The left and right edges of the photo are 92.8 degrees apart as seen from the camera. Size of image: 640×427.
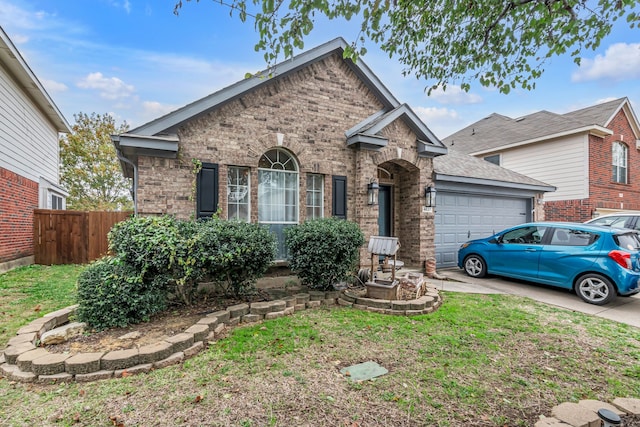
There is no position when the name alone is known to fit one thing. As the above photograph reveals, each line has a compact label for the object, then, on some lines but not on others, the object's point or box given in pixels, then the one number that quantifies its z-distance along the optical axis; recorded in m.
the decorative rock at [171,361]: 3.38
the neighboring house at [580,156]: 13.08
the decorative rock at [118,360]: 3.23
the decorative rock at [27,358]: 3.19
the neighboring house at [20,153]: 8.46
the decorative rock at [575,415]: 2.44
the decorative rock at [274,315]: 5.02
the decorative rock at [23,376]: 3.09
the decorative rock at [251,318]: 4.86
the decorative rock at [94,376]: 3.11
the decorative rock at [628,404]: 2.67
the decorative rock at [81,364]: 3.15
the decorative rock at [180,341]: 3.61
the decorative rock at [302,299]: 5.61
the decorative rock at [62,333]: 3.68
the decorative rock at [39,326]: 3.91
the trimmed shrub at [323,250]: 5.80
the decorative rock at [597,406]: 2.65
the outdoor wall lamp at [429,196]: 8.50
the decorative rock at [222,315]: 4.55
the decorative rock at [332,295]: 5.94
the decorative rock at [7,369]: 3.19
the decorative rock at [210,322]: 4.23
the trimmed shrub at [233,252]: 4.75
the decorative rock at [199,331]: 3.90
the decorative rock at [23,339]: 3.64
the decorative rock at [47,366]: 3.13
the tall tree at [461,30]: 3.74
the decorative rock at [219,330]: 4.25
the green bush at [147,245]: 4.34
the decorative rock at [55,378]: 3.08
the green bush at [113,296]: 4.07
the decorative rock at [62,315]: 4.41
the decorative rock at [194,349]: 3.64
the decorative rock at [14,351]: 3.36
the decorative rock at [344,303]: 5.77
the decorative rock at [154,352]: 3.36
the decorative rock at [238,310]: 4.80
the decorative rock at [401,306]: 5.38
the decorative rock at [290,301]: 5.42
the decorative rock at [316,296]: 5.83
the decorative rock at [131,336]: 3.84
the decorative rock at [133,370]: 3.21
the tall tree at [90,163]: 19.59
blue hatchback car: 6.00
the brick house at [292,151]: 5.84
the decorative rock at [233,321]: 4.67
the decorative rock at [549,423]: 2.41
